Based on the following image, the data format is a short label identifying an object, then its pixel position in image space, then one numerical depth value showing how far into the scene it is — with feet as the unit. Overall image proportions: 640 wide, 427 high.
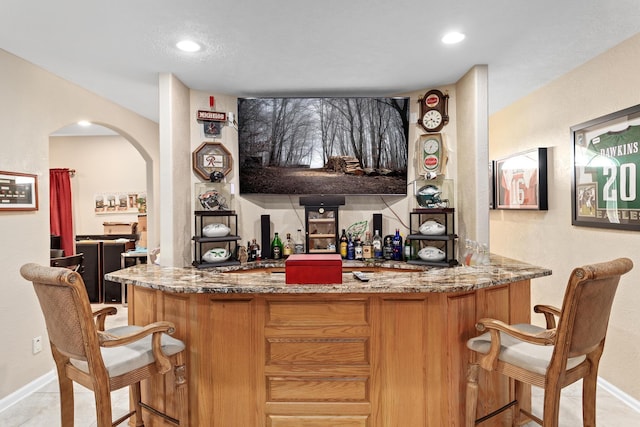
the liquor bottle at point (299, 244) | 13.83
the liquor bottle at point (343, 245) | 13.33
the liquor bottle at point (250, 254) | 13.21
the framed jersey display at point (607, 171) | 9.17
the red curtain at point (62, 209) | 20.13
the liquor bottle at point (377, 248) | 13.24
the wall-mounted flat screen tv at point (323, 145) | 12.75
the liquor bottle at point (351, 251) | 13.21
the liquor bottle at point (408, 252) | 12.73
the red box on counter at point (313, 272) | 7.02
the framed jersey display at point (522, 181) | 12.73
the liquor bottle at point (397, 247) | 12.99
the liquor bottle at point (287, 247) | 13.61
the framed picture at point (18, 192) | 9.61
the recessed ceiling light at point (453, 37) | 8.70
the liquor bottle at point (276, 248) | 13.51
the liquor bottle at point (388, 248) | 13.12
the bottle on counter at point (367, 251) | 13.15
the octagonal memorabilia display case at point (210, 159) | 12.72
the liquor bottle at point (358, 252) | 13.16
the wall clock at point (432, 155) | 12.37
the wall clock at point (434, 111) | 12.35
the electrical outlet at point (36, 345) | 10.55
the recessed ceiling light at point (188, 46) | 9.03
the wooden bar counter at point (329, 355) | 6.99
